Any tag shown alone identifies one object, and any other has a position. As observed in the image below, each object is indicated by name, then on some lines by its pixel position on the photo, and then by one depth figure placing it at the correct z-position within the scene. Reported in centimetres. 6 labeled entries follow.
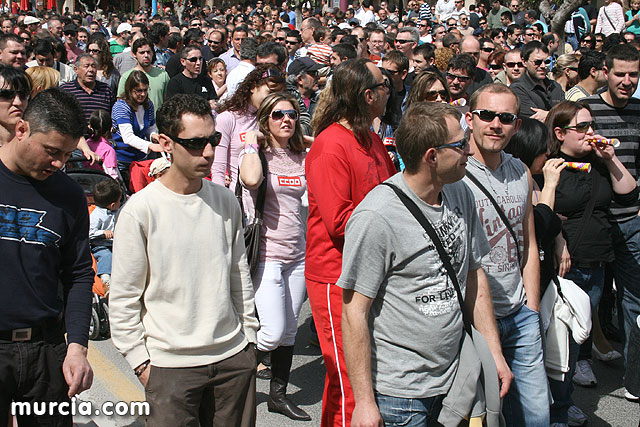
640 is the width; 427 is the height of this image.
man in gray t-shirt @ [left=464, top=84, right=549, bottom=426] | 368
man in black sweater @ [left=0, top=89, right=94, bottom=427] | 311
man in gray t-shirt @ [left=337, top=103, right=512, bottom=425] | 294
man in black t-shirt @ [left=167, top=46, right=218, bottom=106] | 1011
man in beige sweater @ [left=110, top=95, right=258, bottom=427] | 318
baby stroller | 610
